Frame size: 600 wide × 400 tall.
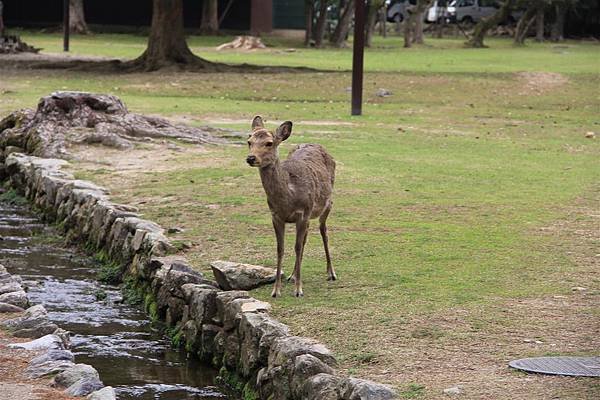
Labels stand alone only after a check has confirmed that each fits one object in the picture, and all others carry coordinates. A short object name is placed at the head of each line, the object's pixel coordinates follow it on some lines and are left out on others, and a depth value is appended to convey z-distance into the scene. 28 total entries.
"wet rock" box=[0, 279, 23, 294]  21.37
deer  19.48
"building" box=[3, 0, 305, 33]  115.75
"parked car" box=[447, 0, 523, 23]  143.37
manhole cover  15.48
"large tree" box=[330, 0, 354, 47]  103.12
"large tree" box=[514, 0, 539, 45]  113.50
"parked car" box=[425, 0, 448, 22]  138.00
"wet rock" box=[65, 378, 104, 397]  15.70
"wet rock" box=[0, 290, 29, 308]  20.58
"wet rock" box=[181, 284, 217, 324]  19.87
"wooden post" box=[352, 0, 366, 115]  52.19
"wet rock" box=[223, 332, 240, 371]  18.67
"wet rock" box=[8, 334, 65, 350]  17.84
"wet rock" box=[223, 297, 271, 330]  18.52
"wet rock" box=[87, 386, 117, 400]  15.24
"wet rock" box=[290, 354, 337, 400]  15.47
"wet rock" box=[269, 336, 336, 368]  16.03
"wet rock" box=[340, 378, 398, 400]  14.12
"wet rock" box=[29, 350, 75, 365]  16.99
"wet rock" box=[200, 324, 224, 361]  19.58
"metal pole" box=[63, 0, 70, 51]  82.73
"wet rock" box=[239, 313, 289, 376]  17.16
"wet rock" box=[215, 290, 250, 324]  19.22
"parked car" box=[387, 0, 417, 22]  151.62
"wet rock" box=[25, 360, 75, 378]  16.50
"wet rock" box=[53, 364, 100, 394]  16.11
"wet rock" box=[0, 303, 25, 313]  20.09
